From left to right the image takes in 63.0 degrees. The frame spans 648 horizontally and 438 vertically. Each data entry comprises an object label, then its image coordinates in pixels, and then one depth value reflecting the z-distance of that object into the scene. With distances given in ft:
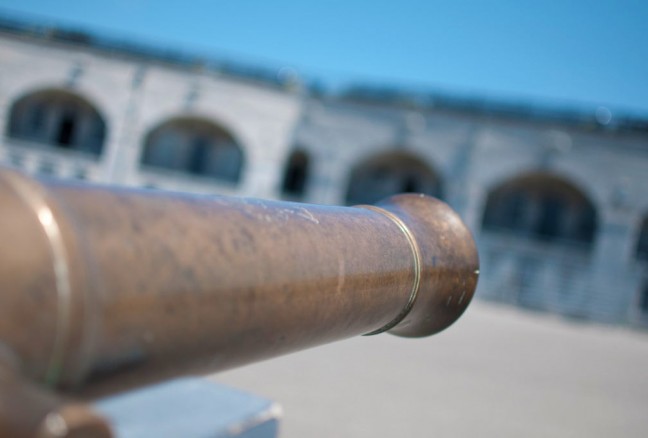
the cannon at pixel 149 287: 2.62
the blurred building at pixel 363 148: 61.62
